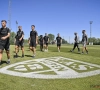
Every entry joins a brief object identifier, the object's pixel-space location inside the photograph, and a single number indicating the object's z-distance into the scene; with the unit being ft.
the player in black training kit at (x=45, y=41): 35.17
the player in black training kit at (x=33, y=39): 20.87
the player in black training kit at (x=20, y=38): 20.54
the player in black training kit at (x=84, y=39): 27.66
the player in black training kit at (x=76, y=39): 30.77
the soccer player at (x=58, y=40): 32.42
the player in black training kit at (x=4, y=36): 14.61
